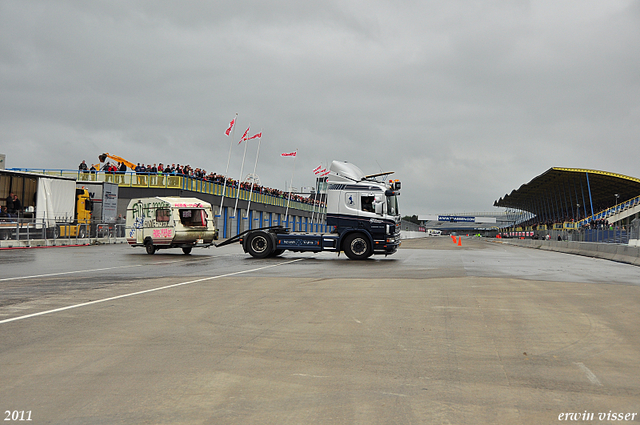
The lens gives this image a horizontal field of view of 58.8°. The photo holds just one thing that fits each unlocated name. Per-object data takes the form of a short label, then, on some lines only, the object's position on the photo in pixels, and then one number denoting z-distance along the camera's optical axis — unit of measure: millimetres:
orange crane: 49656
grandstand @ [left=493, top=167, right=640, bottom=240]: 68812
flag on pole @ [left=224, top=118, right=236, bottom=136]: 44747
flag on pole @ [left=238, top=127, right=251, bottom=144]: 46350
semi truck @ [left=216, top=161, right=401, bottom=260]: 22766
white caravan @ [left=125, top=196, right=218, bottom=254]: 24969
